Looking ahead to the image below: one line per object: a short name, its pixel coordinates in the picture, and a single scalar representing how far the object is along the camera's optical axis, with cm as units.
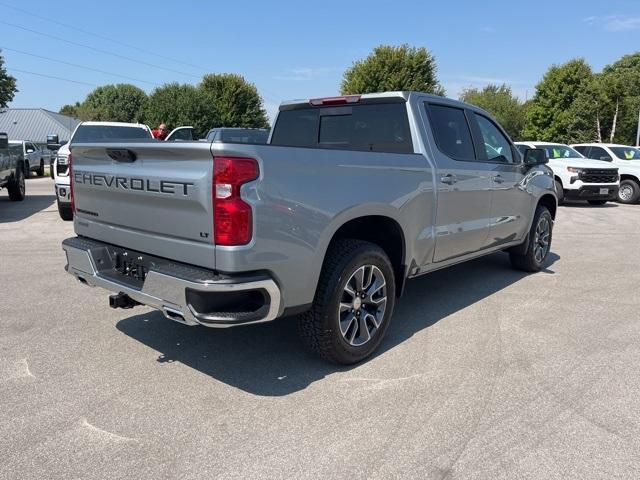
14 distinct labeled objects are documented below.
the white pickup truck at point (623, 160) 1641
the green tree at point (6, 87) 2719
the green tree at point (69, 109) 10001
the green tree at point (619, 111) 4262
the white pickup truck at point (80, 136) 974
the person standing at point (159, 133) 1738
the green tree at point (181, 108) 4966
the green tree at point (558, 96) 4788
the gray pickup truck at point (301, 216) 292
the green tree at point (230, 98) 5386
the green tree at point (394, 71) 4062
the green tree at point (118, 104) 7900
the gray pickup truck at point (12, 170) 1166
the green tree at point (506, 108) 6950
